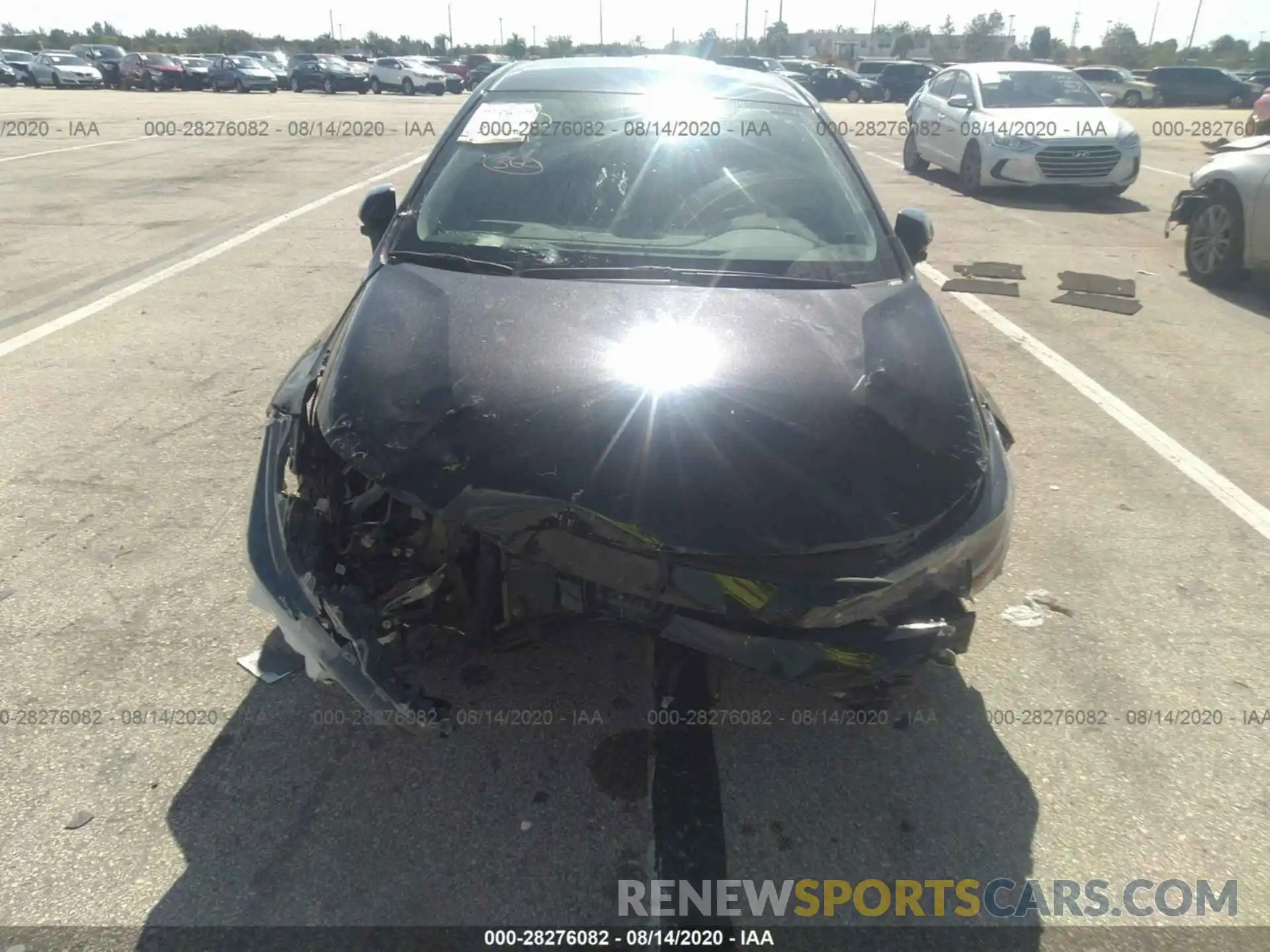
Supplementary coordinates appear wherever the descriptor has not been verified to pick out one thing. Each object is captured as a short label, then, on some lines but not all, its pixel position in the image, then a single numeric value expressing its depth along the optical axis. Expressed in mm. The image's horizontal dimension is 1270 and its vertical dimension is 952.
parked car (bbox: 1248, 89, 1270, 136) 15086
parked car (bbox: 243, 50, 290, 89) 39031
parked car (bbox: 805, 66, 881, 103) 38000
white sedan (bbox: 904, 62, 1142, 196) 11258
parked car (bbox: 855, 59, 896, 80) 41312
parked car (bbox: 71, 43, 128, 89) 39438
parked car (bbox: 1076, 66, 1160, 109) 34000
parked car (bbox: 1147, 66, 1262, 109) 33531
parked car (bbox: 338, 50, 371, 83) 40000
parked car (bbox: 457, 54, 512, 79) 46544
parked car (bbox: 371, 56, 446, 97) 39344
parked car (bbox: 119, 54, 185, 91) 37281
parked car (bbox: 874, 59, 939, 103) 38344
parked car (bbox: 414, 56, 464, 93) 41031
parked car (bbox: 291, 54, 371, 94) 38906
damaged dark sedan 2264
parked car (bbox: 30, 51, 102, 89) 37656
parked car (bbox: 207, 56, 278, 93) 37406
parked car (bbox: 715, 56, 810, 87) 27320
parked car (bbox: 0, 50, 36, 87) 38969
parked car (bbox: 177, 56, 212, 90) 37844
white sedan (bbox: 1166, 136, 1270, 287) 7277
